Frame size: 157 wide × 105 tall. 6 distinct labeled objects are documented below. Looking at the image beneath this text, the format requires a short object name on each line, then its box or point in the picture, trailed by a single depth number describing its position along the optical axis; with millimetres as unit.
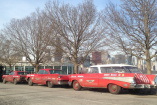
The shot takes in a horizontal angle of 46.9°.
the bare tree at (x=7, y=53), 24177
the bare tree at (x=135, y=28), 13805
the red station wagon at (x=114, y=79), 10023
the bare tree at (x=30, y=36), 22450
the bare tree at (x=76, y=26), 17219
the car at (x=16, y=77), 18275
